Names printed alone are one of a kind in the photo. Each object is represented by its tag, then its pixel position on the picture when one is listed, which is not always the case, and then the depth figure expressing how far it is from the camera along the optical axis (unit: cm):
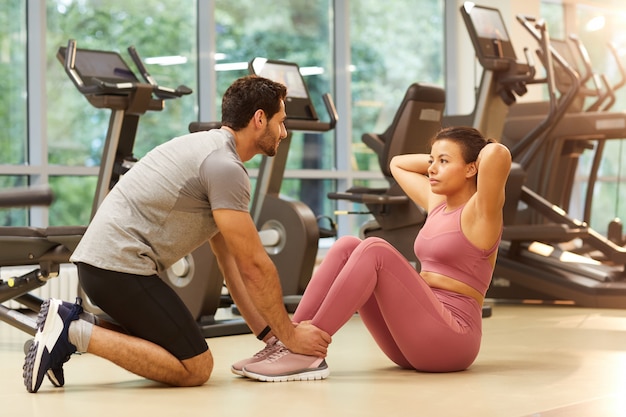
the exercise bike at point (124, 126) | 726
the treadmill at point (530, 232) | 938
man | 456
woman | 480
